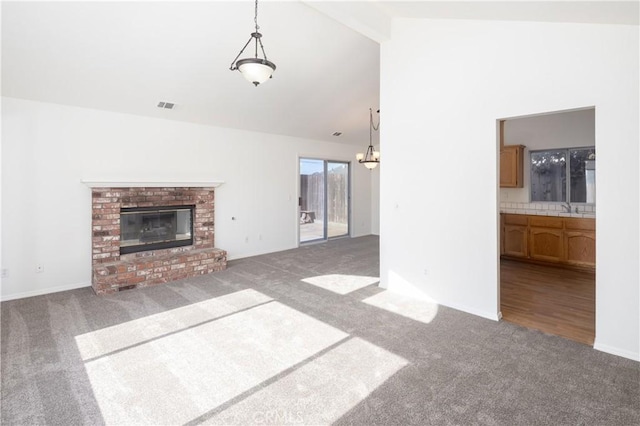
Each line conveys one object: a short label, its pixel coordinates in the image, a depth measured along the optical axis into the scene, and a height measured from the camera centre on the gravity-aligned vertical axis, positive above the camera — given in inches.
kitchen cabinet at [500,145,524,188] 237.9 +34.2
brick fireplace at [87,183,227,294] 176.1 -25.3
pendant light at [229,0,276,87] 111.7 +49.5
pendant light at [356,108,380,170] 267.4 +45.2
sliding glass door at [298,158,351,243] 310.3 +12.6
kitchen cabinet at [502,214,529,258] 231.0 -16.6
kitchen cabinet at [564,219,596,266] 201.0 -18.2
